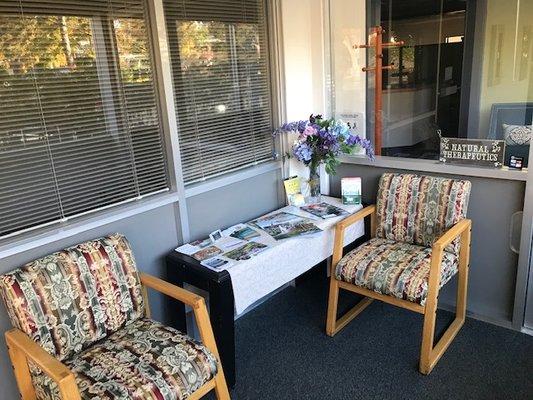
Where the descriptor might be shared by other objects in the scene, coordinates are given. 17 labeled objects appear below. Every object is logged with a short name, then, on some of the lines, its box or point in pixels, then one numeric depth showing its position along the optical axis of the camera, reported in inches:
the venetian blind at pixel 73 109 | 69.6
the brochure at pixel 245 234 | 97.1
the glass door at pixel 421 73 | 109.4
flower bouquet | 106.7
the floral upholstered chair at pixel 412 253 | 85.7
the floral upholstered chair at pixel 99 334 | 63.4
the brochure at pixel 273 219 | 103.5
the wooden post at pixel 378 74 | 109.1
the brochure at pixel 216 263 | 83.0
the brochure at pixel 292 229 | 96.3
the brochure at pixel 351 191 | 111.4
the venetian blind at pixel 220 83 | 92.0
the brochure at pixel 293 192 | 114.9
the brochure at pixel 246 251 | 87.0
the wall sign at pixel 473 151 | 94.7
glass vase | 114.7
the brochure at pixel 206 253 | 87.8
